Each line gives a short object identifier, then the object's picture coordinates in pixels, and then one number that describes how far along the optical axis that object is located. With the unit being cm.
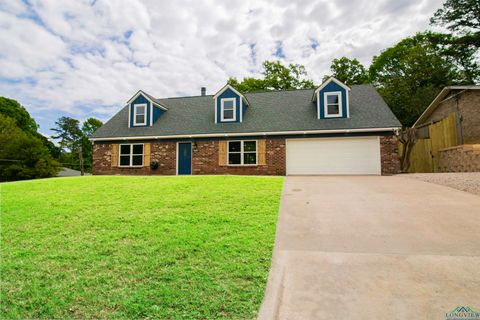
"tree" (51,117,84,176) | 5056
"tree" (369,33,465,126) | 2166
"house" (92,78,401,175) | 1302
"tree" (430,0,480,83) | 2214
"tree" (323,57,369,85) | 2770
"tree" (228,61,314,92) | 2797
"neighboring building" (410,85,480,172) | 1208
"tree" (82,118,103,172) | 4809
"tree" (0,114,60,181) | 2508
